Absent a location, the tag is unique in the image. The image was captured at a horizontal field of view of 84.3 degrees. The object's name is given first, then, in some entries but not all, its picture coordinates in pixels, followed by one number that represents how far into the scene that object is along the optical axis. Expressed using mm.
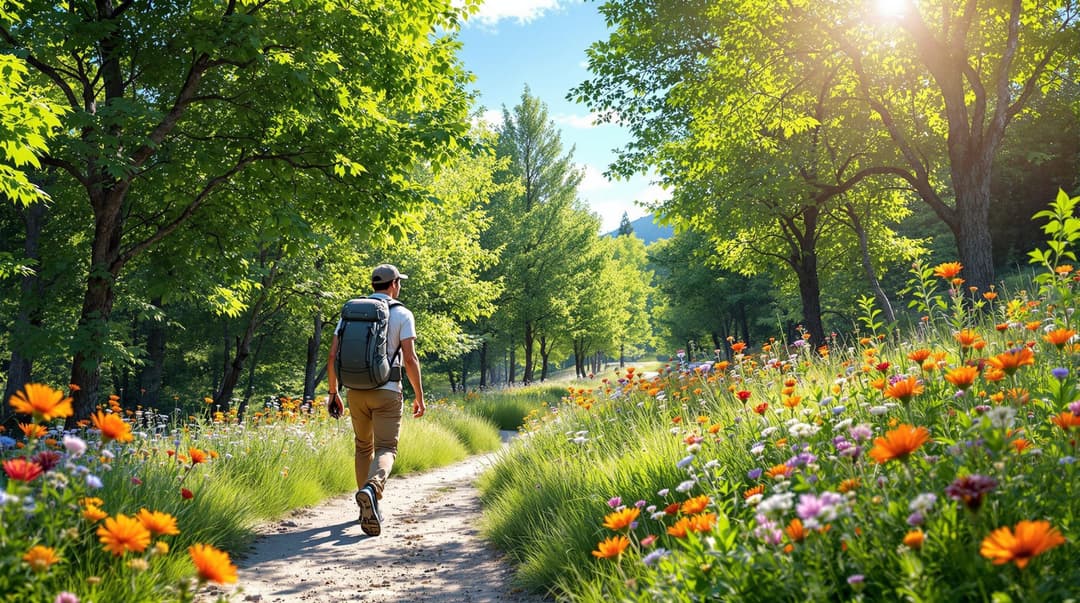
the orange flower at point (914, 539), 1425
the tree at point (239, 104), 6660
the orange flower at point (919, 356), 2566
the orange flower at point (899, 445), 1550
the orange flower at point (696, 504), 2061
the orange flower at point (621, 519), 2040
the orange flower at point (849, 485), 1803
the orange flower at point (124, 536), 1644
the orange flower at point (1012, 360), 2047
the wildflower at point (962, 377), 1995
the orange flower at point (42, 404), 1764
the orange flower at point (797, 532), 1632
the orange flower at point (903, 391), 1971
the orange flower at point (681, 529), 1967
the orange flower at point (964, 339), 2570
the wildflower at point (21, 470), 1706
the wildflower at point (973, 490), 1421
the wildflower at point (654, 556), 1986
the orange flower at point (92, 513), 1935
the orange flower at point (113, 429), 1950
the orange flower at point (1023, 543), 1174
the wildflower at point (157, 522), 1737
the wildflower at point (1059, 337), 2236
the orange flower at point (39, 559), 1595
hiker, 5273
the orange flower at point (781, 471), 2128
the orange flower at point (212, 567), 1501
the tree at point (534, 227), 24328
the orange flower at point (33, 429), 1846
